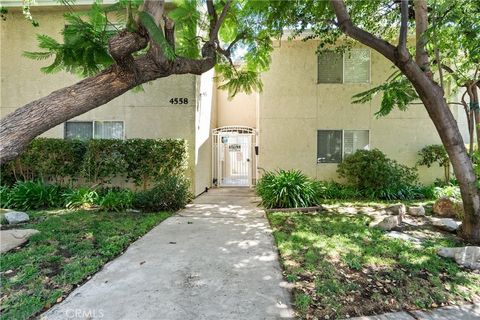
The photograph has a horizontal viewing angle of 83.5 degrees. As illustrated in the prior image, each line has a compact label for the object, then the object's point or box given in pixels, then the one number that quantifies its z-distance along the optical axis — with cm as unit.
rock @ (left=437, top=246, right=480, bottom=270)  385
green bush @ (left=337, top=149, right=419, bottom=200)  869
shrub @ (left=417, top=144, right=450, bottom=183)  936
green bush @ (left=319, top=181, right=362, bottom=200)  897
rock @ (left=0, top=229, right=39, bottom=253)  428
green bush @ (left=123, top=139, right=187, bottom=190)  779
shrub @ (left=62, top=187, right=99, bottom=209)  723
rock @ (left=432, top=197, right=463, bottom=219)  621
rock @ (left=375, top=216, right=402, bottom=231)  549
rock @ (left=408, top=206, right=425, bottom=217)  665
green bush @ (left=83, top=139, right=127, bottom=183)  760
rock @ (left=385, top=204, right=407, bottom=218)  632
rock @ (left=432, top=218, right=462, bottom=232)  536
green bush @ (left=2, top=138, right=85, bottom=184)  774
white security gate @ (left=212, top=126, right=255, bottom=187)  1230
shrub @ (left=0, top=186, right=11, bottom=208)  702
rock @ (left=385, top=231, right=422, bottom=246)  482
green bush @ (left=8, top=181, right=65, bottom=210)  708
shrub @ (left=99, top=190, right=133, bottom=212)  684
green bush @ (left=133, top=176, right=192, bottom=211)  697
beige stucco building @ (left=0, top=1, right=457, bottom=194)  988
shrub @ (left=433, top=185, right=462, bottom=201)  846
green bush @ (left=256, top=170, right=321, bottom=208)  739
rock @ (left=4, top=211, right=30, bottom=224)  570
